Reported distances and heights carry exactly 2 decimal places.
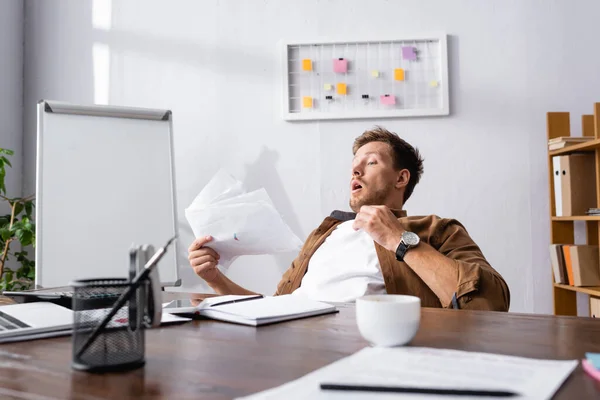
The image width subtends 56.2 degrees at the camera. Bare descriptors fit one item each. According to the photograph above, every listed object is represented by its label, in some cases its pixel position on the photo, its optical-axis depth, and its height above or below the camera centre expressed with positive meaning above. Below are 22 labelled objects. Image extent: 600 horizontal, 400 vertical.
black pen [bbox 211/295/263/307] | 1.13 -0.16
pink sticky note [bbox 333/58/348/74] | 2.89 +0.81
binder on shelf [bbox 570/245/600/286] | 2.45 -0.21
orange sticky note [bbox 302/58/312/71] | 2.91 +0.83
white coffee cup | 0.74 -0.13
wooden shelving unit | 2.62 -0.03
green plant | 2.76 -0.04
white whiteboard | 2.36 +0.17
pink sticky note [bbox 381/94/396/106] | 2.85 +0.62
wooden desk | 0.60 -0.17
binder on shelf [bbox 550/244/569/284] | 2.56 -0.20
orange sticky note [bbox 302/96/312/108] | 2.91 +0.63
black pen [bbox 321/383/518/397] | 0.54 -0.16
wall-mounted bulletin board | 2.84 +0.74
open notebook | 1.01 -0.16
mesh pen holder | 0.67 -0.12
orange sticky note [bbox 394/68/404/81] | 2.85 +0.75
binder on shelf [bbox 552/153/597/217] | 2.51 +0.16
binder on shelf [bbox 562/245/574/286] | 2.51 -0.19
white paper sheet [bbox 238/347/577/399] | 0.56 -0.17
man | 1.43 -0.10
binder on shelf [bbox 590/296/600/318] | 2.43 -0.38
